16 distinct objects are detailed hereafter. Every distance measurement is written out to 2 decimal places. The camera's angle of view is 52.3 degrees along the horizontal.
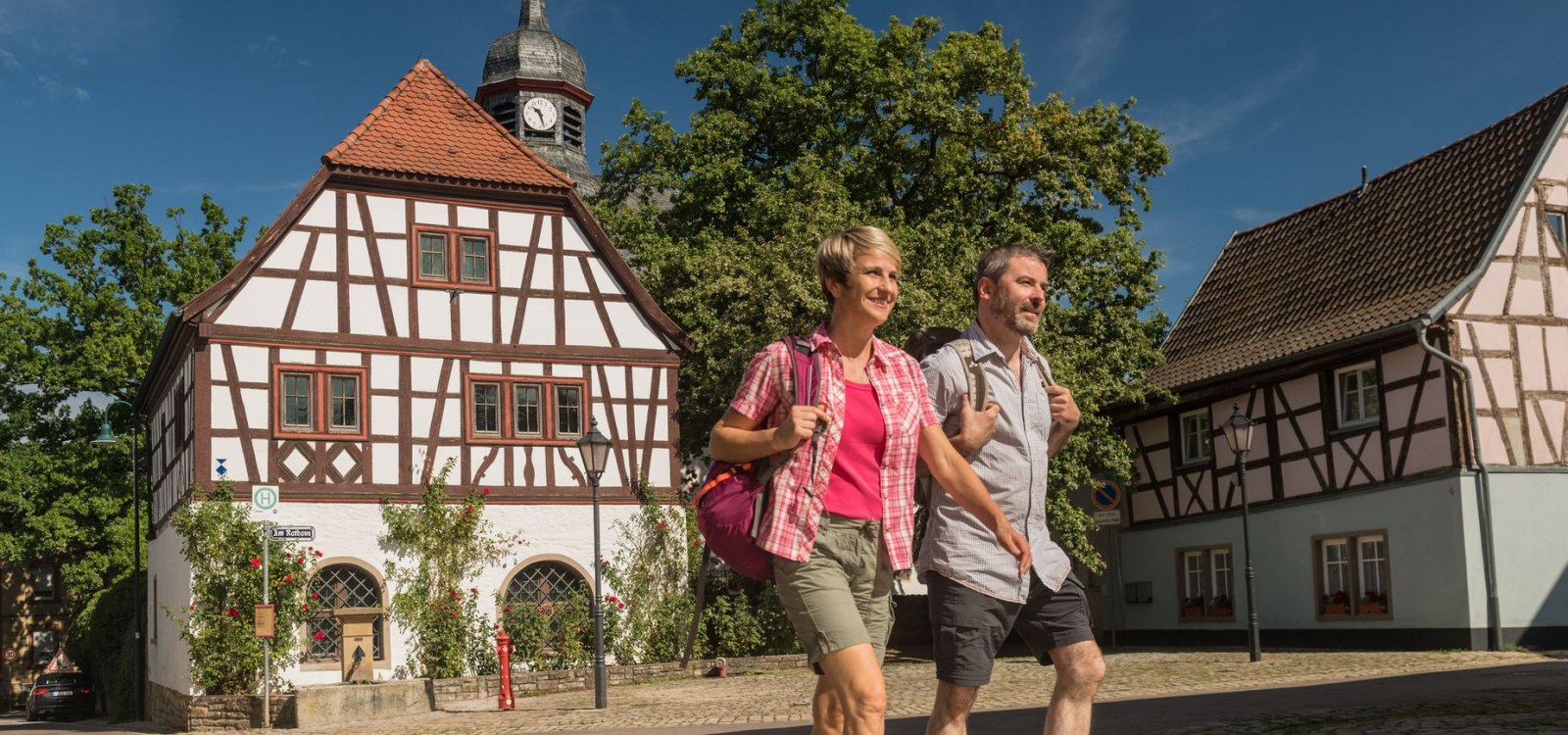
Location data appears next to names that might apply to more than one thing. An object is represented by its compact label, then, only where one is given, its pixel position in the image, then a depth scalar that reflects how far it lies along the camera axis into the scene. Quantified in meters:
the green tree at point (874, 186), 25.05
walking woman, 4.92
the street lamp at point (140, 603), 30.03
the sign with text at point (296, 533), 20.27
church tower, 58.47
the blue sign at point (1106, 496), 26.00
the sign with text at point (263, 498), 19.48
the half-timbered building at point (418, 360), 23.44
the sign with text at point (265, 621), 19.69
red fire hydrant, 20.30
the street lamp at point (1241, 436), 20.42
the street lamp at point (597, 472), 18.70
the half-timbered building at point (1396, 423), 21.20
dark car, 36.84
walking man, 5.51
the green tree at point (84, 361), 39.44
